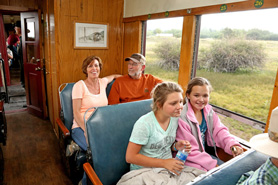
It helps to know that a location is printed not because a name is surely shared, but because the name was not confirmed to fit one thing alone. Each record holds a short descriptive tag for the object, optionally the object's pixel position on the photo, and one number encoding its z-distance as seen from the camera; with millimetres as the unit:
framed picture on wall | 2875
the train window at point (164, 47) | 2484
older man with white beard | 2527
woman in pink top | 2145
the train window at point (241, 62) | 1688
